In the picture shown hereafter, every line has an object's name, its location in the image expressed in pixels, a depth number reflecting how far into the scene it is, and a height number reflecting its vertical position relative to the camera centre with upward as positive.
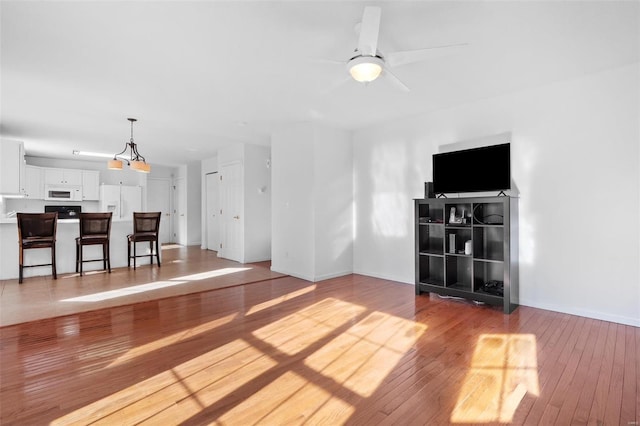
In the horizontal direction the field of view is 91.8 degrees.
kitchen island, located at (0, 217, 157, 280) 5.13 -0.66
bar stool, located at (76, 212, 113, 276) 5.34 -0.32
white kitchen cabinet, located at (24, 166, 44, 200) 7.77 +0.81
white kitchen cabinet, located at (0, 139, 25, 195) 5.41 +0.84
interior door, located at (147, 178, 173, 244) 10.02 +0.45
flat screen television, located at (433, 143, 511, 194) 3.75 +0.57
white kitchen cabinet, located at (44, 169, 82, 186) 8.12 +1.01
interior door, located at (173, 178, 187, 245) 9.90 +0.10
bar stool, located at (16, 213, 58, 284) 4.87 -0.27
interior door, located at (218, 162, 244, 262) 6.96 +0.04
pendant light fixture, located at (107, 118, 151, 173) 5.69 +0.91
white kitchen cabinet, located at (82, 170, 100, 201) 8.62 +0.82
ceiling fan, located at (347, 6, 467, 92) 1.98 +1.16
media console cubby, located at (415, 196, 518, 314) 3.57 -0.46
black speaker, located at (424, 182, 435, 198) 4.38 +0.33
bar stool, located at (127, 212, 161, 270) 5.91 -0.31
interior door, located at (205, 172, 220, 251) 8.80 +0.17
